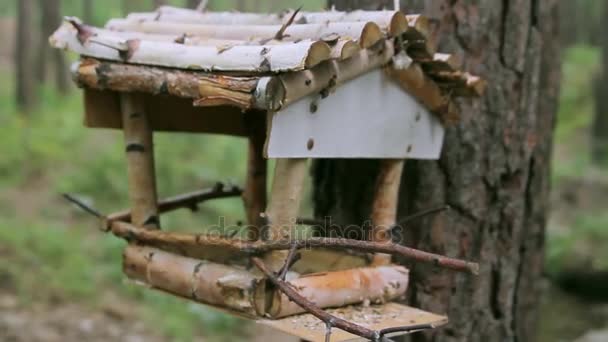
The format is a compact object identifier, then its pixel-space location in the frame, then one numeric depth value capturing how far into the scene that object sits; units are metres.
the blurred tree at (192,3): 4.19
